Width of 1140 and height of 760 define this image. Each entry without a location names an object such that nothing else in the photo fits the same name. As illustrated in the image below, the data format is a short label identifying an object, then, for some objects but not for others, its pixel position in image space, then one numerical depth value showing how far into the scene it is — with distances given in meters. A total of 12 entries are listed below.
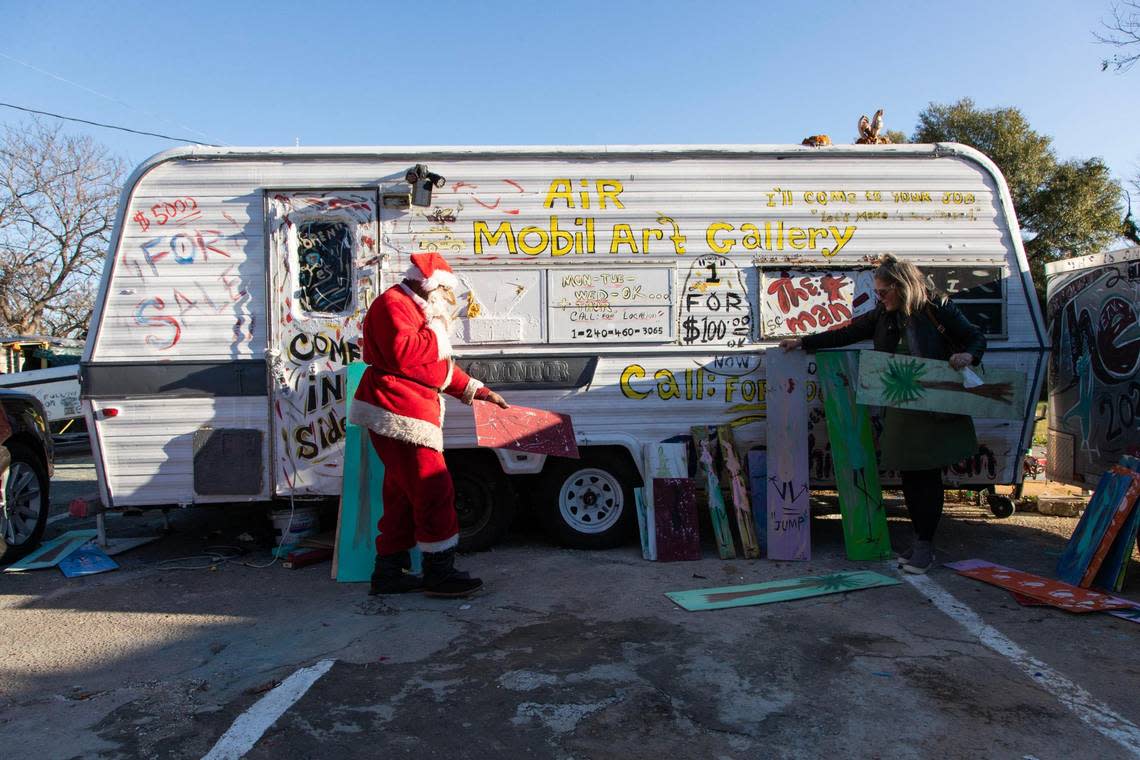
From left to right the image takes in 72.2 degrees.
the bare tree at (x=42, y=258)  22.11
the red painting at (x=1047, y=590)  4.30
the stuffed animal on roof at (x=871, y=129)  6.20
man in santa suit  4.47
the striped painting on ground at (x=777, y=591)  4.45
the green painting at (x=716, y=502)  5.49
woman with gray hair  4.98
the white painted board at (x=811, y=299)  5.66
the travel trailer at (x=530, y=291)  5.38
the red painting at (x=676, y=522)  5.38
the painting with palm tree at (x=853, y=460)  5.38
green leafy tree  18.16
